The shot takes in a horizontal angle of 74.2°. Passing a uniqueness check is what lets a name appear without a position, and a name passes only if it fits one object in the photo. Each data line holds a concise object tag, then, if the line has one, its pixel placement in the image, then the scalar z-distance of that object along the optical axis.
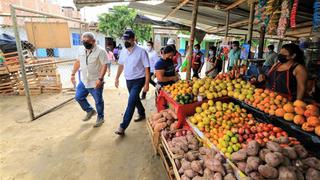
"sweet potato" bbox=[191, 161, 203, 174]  2.22
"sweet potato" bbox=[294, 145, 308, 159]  1.86
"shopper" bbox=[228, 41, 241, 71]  6.97
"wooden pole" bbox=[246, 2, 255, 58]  5.00
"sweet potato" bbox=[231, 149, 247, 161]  1.93
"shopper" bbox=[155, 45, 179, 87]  4.25
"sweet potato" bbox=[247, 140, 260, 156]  1.89
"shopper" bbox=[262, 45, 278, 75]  6.40
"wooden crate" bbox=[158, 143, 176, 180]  2.66
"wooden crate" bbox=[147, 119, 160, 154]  3.27
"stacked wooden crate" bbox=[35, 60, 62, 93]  7.45
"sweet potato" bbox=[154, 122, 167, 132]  3.32
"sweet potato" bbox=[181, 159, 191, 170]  2.33
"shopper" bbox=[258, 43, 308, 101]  2.92
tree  21.31
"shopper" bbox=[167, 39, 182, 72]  6.94
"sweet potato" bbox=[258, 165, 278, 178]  1.70
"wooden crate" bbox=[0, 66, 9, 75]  7.19
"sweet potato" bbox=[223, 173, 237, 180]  1.94
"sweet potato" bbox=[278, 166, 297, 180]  1.63
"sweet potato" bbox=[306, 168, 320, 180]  1.65
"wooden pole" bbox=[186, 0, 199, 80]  4.58
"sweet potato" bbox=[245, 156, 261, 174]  1.79
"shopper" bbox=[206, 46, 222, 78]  7.94
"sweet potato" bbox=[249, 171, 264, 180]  1.72
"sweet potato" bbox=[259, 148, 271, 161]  1.83
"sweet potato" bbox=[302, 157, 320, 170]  1.76
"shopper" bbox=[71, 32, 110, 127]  4.36
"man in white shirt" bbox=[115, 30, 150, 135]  4.08
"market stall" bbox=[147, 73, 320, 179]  1.82
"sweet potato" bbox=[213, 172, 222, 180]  1.97
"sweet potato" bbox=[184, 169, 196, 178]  2.21
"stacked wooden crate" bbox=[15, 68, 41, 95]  7.39
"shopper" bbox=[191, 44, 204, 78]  8.30
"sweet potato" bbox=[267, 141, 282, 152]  1.83
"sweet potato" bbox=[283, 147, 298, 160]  1.81
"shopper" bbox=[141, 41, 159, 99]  6.97
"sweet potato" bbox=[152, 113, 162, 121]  3.69
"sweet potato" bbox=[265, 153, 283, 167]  1.71
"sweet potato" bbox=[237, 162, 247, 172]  1.87
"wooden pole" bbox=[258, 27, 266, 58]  5.31
